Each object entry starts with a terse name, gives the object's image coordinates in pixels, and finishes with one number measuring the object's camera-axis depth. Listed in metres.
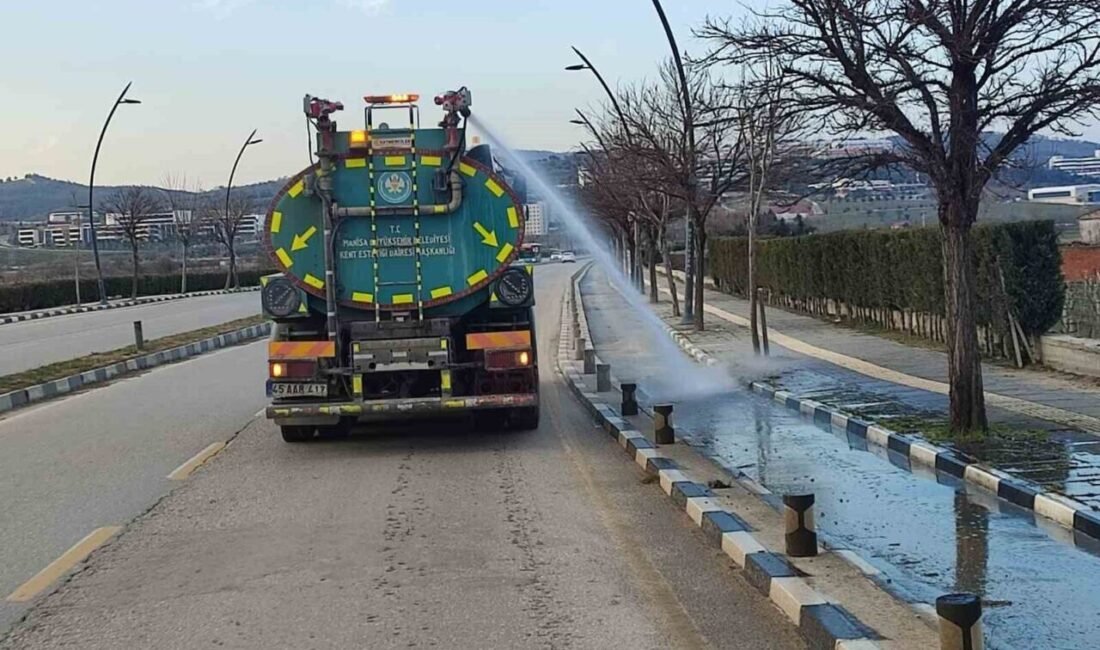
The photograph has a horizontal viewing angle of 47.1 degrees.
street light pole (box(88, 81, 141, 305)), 50.39
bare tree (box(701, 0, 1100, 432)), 10.58
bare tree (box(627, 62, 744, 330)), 25.09
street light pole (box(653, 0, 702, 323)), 23.21
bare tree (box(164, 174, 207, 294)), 71.94
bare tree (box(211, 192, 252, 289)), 72.44
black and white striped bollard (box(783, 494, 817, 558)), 7.31
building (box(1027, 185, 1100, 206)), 37.41
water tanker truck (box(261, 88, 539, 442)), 12.30
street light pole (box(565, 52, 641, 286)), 30.13
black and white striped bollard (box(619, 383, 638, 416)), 14.67
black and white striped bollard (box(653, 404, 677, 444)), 12.11
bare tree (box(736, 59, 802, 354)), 11.80
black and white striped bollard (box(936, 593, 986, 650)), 5.01
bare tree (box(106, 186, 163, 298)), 63.60
